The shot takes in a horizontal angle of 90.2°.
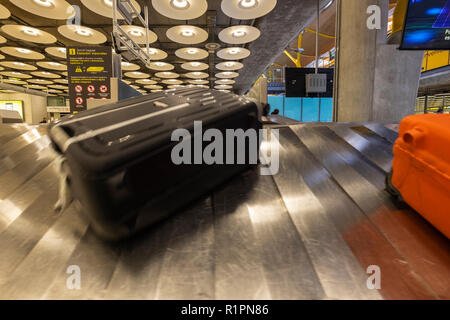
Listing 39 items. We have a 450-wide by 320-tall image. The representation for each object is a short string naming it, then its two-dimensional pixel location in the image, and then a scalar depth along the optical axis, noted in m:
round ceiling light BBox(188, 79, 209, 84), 13.21
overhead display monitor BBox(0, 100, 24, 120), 15.54
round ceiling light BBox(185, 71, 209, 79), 10.77
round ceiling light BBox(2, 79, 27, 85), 13.59
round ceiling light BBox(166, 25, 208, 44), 5.32
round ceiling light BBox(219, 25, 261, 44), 5.31
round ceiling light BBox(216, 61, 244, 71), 8.56
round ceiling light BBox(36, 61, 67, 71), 8.59
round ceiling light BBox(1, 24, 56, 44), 5.02
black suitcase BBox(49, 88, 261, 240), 0.81
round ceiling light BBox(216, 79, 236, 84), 12.64
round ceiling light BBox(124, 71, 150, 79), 10.18
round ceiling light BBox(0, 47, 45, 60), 6.80
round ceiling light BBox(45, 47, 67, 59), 6.93
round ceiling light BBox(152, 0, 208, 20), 4.13
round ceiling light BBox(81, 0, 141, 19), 3.96
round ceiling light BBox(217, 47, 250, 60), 7.08
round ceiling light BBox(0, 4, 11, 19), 4.44
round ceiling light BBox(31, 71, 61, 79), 10.51
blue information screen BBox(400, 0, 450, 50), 2.25
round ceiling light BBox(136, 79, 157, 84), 12.71
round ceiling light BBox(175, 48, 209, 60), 7.15
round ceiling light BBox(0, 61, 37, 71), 8.78
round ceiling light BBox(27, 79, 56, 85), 12.68
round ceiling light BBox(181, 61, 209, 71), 8.74
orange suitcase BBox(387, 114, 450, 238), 0.87
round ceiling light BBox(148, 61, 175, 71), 8.72
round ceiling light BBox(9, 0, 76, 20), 4.09
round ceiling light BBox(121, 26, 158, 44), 5.10
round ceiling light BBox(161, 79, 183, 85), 13.18
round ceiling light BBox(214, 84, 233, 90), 14.32
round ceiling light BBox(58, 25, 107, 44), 5.25
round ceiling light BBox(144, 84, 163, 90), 14.83
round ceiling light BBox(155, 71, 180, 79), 10.74
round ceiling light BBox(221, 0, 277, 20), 4.12
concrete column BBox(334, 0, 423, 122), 3.01
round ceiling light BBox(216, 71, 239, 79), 10.38
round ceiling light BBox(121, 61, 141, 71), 8.49
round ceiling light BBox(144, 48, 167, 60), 7.00
